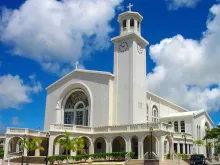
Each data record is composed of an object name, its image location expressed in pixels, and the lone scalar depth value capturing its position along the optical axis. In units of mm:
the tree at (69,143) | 28688
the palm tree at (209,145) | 44344
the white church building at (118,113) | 34844
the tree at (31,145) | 30734
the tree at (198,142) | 41762
